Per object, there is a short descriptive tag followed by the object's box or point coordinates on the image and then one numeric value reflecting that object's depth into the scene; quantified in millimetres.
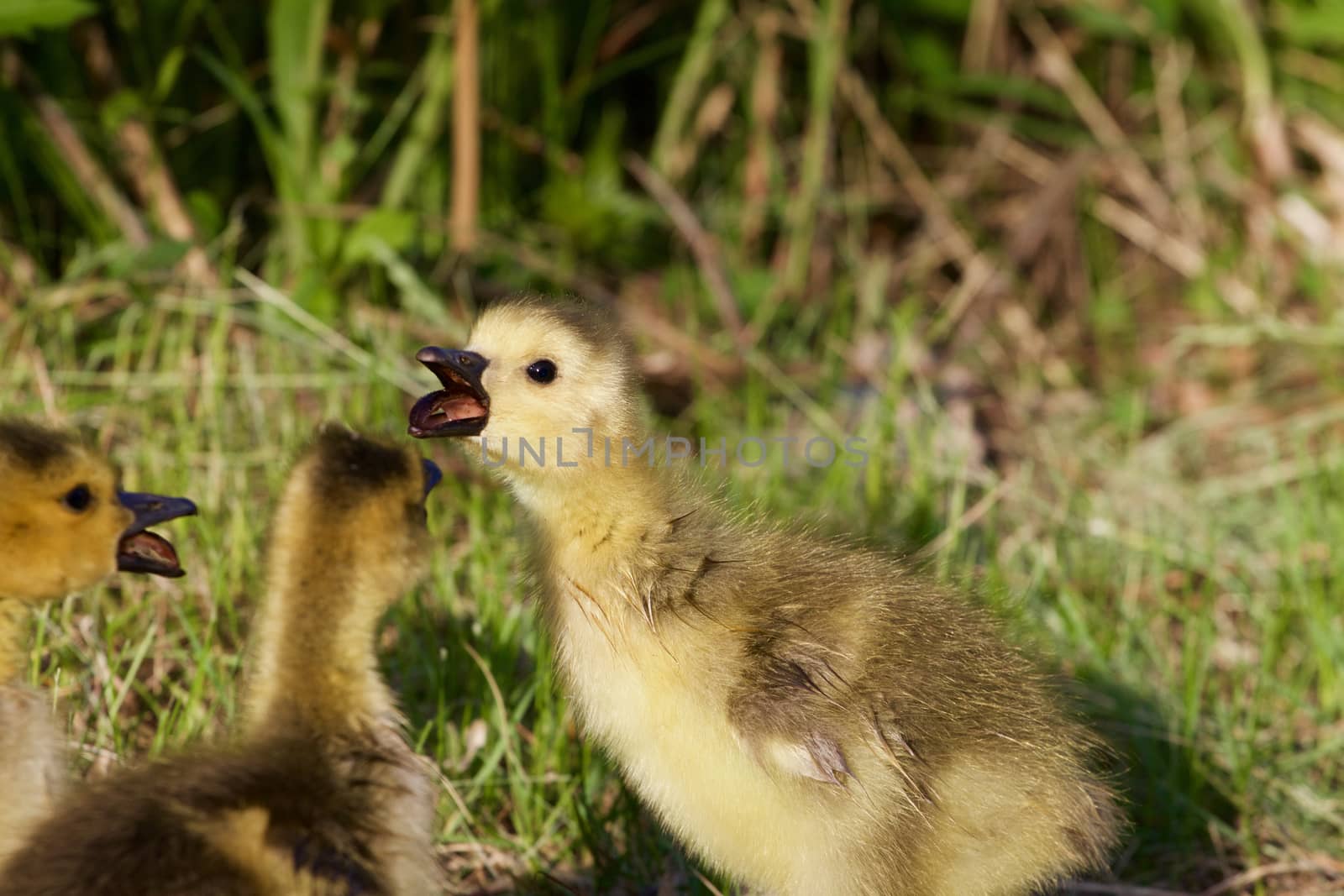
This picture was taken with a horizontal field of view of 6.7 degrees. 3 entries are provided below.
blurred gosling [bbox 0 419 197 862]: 2718
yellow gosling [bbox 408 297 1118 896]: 2726
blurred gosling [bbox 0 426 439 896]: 2668
